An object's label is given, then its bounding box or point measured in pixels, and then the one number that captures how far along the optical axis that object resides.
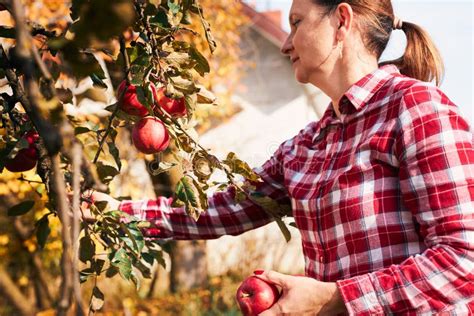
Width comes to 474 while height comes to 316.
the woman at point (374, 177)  2.10
